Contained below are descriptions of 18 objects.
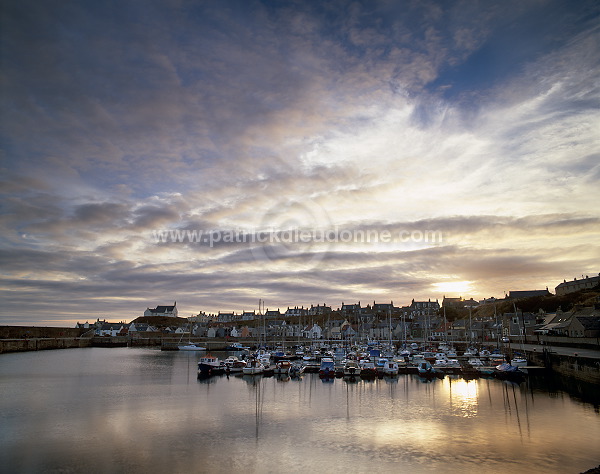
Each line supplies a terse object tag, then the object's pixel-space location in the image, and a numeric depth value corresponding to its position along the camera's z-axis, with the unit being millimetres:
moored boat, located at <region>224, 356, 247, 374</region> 62562
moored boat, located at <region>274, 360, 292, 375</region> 60781
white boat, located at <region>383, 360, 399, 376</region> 58688
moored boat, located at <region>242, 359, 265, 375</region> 61156
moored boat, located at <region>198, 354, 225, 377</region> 59628
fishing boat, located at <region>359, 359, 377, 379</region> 57281
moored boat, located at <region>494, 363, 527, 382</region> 53194
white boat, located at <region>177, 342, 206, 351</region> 119000
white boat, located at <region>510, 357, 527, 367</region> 57969
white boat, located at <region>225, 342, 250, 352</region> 116500
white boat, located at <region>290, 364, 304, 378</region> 59344
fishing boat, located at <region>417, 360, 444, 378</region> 58125
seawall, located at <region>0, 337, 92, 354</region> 107662
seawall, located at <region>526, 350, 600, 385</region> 43125
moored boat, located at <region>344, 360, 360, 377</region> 57406
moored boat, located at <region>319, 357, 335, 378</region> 58031
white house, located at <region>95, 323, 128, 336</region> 179250
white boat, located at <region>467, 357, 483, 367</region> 62812
